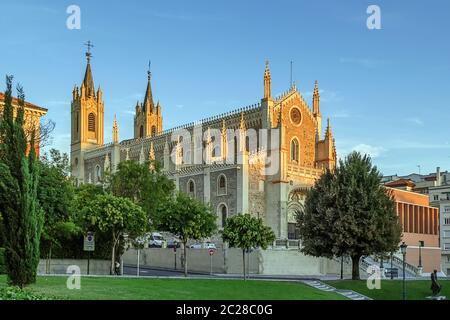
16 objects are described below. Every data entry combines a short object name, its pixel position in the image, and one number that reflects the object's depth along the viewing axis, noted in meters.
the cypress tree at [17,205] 24.81
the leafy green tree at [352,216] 44.84
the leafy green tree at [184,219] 46.25
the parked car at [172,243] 61.78
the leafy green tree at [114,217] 41.94
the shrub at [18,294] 22.05
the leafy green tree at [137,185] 59.31
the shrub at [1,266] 34.71
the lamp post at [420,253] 72.12
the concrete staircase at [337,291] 37.56
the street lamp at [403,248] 38.24
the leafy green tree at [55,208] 39.22
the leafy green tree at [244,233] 46.84
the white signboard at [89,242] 36.81
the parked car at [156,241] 67.18
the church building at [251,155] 70.12
